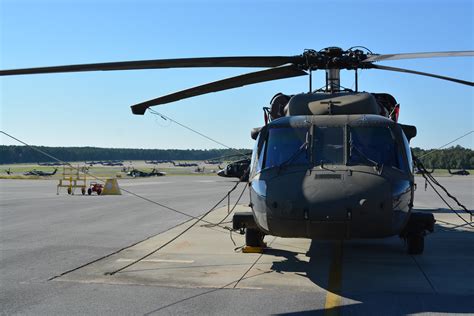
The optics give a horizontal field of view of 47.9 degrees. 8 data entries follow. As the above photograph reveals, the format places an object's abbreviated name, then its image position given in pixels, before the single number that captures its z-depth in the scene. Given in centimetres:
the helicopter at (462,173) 7444
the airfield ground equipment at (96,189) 2814
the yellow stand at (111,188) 2820
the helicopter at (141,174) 6209
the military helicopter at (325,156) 669
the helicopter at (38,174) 6692
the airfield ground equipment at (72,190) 2828
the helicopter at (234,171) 1892
